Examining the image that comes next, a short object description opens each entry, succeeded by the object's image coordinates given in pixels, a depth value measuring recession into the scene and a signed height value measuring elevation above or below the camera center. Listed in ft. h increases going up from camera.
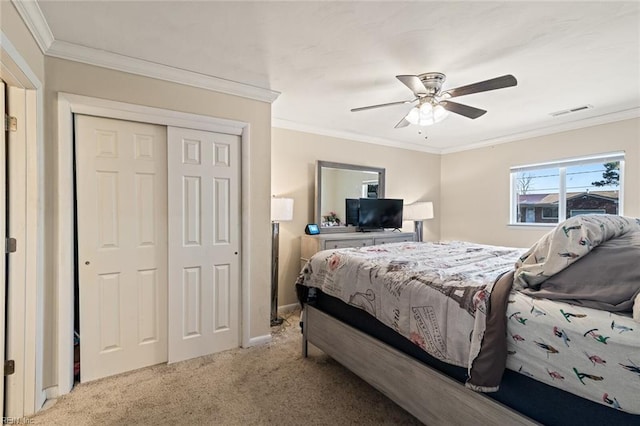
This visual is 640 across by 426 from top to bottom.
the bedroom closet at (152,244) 7.53 -0.89
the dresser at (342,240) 12.36 -1.26
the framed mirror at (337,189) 13.58 +1.07
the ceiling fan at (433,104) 7.82 +2.95
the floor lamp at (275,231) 11.22 -0.74
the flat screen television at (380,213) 14.44 -0.07
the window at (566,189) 12.10 +1.04
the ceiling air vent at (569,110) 10.83 +3.76
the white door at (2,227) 5.87 -0.32
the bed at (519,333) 3.61 -1.75
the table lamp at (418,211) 15.65 +0.03
